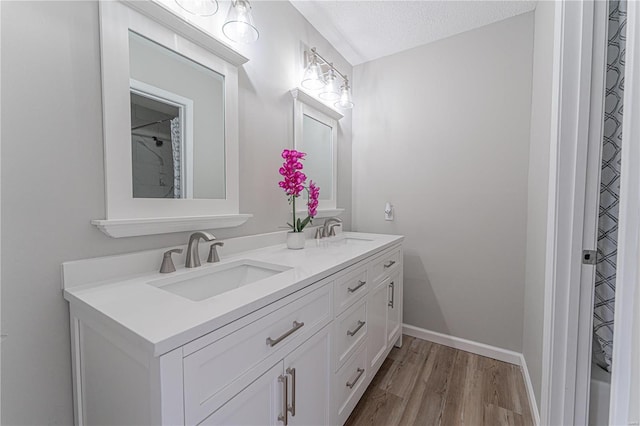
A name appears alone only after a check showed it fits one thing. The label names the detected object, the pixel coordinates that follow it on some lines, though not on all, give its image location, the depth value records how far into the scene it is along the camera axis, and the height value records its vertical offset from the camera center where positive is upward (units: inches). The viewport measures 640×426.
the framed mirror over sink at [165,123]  34.0 +12.2
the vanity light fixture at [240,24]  45.1 +31.7
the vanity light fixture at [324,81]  67.5 +33.8
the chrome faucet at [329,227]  76.5 -7.1
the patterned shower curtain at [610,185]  38.8 +2.9
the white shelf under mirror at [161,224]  33.0 -3.3
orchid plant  56.3 +6.0
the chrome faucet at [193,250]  40.5 -7.5
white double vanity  22.3 -14.7
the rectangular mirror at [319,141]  67.3 +17.8
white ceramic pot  58.1 -8.6
